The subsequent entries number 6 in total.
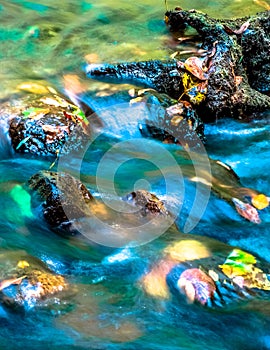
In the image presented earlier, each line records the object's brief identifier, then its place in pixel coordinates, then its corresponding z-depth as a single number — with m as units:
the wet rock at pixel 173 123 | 6.49
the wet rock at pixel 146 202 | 4.46
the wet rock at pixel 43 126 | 5.90
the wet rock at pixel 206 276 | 3.53
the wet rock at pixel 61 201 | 4.16
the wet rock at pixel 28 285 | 3.17
